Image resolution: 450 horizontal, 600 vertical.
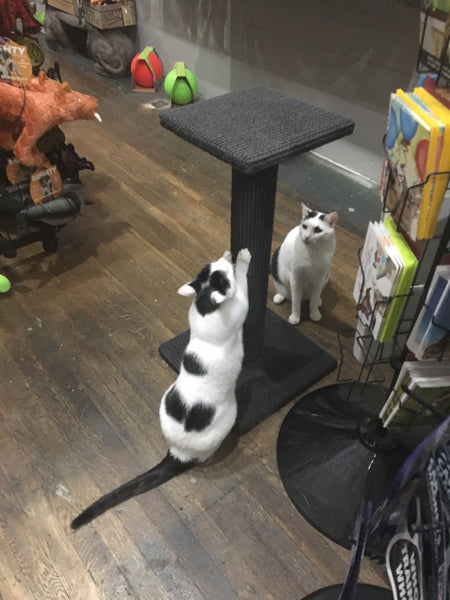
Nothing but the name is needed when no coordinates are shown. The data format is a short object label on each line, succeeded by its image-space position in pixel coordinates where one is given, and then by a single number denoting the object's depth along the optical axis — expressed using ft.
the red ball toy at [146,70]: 12.25
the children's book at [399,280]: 3.10
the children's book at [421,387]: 3.48
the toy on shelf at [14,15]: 6.88
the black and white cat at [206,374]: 4.17
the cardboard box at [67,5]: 13.35
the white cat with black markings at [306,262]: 5.27
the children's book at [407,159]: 2.69
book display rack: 3.16
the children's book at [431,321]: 2.99
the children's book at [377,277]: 3.19
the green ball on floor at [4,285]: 6.65
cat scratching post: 3.94
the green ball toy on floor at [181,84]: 11.33
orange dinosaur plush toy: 5.96
